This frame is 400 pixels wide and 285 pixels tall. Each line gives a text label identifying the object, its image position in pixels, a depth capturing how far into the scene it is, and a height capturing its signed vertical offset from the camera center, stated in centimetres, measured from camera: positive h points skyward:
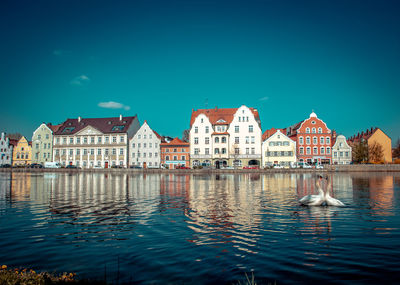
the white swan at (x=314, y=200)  1745 -222
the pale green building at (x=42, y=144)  10081 +640
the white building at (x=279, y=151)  8600 +294
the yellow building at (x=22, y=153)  10500 +371
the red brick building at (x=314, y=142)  8762 +552
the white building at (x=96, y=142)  9481 +656
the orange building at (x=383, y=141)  9294 +597
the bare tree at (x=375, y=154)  8638 +188
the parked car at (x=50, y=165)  8831 -47
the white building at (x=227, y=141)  8675 +595
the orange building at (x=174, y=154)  9006 +247
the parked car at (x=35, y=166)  9038 -73
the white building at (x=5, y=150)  10738 +480
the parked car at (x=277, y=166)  8000 -122
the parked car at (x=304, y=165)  7945 -101
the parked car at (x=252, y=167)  8312 -144
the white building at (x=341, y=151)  8888 +288
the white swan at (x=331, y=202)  1752 -236
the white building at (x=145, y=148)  9212 +443
